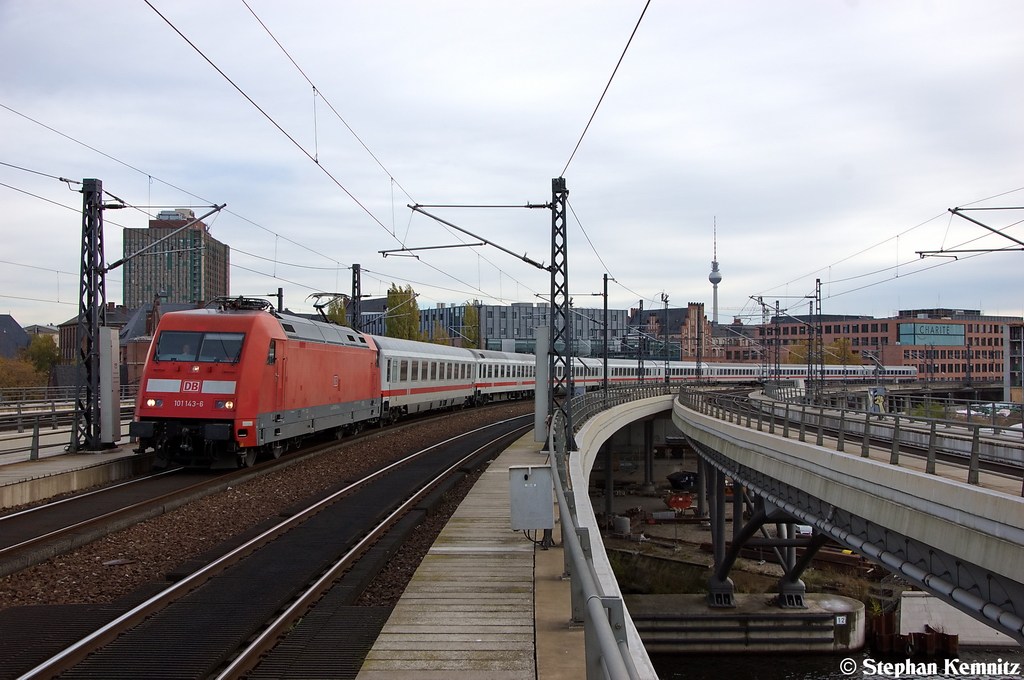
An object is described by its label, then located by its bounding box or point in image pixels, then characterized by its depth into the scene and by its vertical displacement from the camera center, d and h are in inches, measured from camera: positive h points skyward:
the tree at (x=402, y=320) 2566.4 +109.8
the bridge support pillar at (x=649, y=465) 2308.1 -332.0
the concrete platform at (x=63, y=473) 558.7 -95.7
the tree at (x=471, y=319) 3903.1 +175.6
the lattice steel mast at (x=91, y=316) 737.0 +35.3
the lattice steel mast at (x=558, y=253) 745.0 +95.2
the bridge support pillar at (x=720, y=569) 1184.8 -318.9
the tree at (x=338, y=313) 2324.9 +122.7
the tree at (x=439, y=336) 2940.5 +67.1
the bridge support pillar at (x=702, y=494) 1926.1 -355.5
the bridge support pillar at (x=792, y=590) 1152.8 -350.6
